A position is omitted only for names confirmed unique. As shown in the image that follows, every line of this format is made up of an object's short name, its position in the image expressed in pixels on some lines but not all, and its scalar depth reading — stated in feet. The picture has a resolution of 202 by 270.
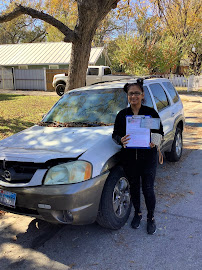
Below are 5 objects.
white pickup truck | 61.87
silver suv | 9.09
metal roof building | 81.82
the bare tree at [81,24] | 24.09
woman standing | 9.98
